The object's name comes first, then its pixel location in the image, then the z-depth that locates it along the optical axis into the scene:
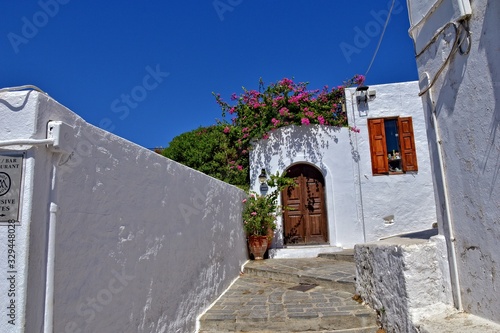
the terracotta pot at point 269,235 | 7.55
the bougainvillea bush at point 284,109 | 8.50
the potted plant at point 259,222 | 7.30
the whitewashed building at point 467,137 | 2.64
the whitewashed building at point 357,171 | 8.20
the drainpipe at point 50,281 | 1.75
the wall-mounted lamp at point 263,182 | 8.26
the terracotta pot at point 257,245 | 7.38
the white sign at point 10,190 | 1.71
